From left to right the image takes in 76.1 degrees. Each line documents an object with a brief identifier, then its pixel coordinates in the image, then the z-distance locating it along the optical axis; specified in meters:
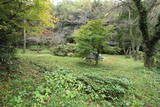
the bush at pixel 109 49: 6.68
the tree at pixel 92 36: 6.45
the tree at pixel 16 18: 3.92
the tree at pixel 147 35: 6.30
